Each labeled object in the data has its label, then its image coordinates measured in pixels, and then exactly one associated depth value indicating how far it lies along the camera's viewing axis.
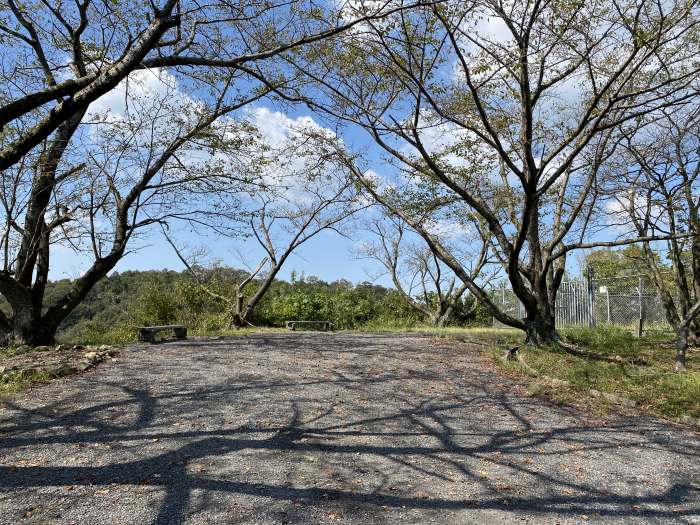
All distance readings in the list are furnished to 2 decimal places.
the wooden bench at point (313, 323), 16.03
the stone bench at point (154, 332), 10.52
